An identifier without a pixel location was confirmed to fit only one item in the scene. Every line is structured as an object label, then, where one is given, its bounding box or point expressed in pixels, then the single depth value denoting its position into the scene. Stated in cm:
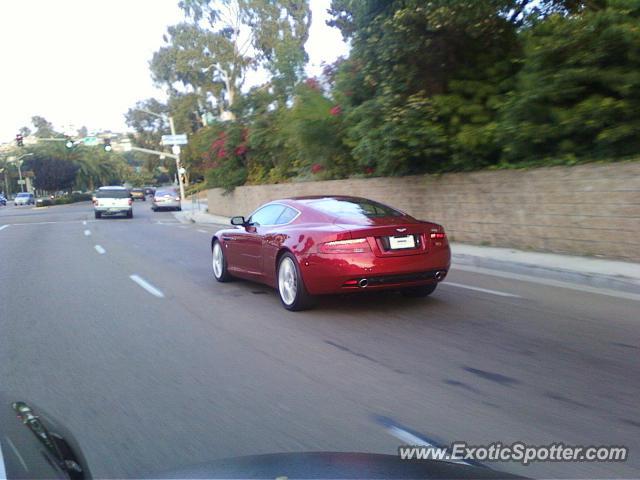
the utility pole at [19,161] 8394
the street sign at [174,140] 3909
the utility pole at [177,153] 4286
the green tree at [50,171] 7712
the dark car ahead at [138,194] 7269
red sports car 718
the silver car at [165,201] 4184
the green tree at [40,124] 11753
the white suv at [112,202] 3397
